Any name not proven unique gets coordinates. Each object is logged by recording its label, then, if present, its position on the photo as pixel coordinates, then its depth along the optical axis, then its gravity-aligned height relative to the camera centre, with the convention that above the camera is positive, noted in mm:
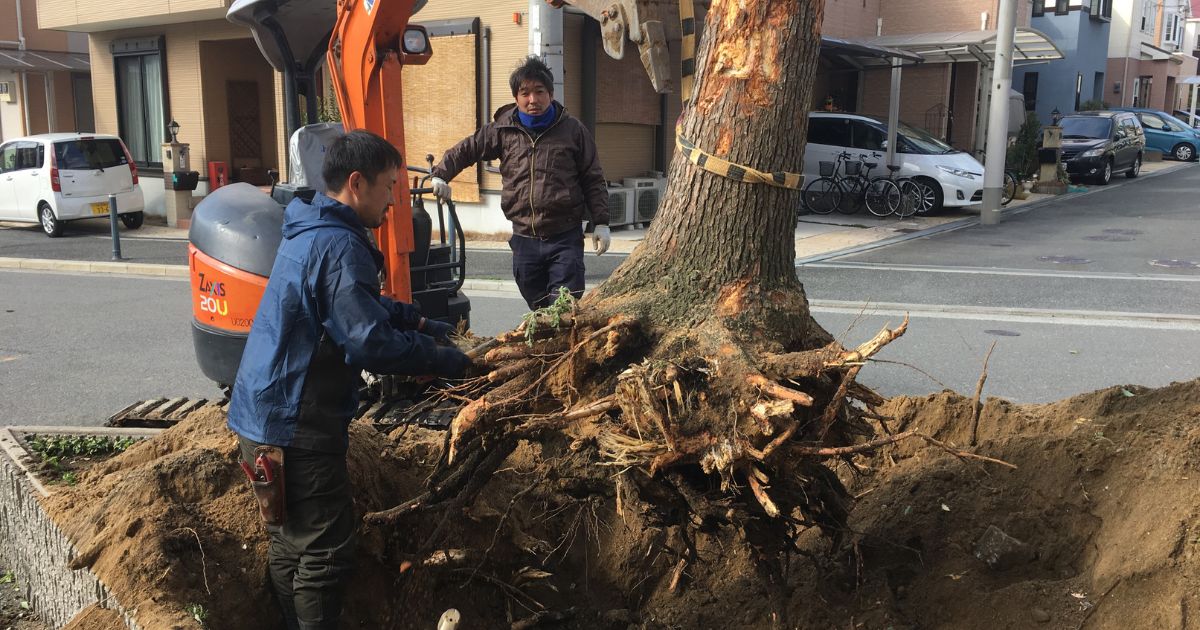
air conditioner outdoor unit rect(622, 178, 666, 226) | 14711 -567
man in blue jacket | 2672 -617
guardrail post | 12188 -1016
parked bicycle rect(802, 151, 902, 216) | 16406 -511
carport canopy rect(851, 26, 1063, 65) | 17969 +2457
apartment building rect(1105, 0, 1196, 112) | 37938 +5169
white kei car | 15125 -438
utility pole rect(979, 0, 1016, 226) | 13992 +765
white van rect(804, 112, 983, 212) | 16578 +176
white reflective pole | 16422 +768
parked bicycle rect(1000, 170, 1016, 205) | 17500 -471
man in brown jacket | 5129 -97
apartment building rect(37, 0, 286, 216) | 17609 +1437
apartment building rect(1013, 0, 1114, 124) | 32062 +3789
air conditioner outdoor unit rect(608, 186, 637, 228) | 14258 -733
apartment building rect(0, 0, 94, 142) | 22922 +1865
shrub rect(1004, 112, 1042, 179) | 21109 +377
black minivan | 22672 +540
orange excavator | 4285 -281
